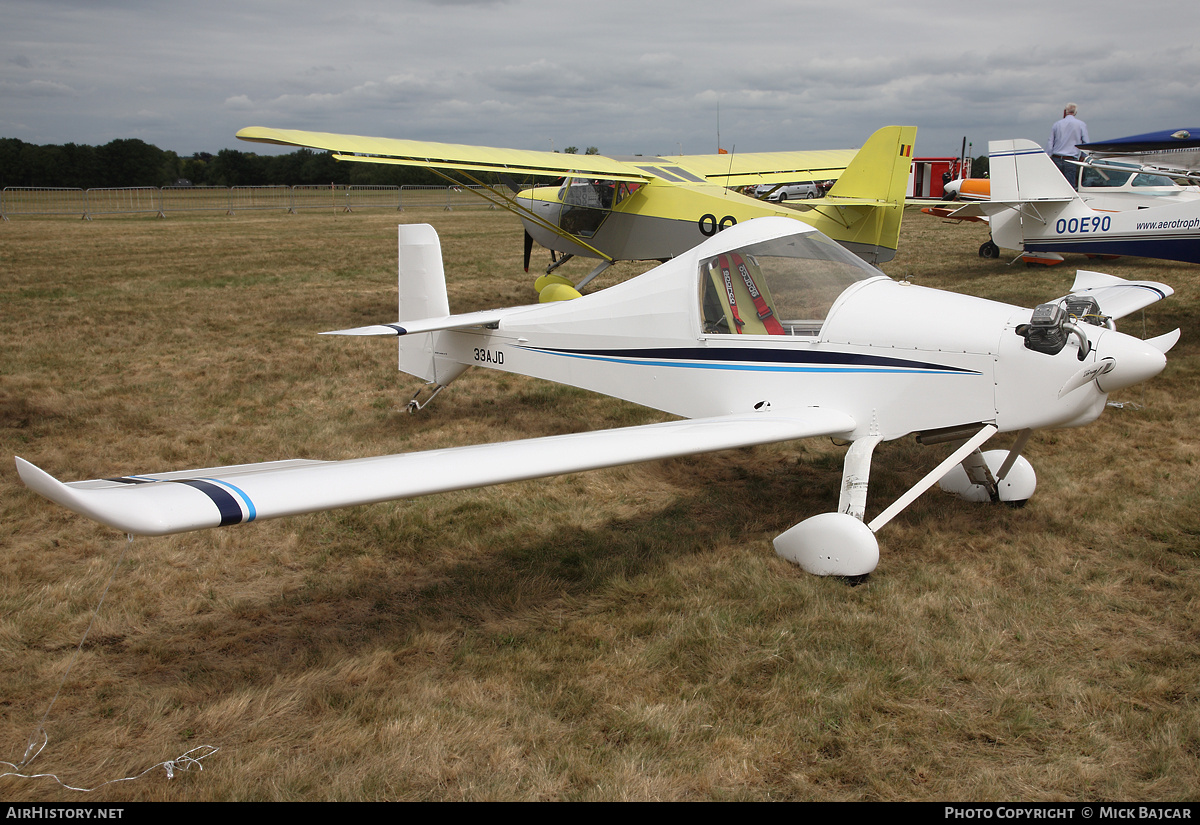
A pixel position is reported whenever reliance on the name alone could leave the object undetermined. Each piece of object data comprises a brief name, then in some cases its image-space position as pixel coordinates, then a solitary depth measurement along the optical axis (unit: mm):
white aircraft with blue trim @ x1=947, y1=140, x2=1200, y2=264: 11375
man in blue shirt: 15727
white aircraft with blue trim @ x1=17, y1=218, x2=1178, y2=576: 3068
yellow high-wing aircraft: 11023
